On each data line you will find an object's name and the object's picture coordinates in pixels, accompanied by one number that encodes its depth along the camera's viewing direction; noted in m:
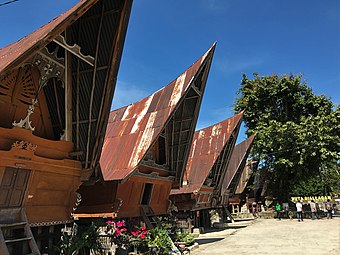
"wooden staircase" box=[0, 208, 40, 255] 7.08
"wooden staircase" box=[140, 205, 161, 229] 13.54
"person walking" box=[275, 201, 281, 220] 32.31
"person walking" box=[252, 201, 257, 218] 38.42
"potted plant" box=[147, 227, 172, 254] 11.41
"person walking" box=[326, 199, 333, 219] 30.91
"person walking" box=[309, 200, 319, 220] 30.71
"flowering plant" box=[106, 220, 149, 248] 10.84
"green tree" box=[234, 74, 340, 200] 29.52
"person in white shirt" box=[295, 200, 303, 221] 28.77
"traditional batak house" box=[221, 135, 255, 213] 28.27
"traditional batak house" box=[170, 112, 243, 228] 20.69
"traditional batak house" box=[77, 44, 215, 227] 12.05
